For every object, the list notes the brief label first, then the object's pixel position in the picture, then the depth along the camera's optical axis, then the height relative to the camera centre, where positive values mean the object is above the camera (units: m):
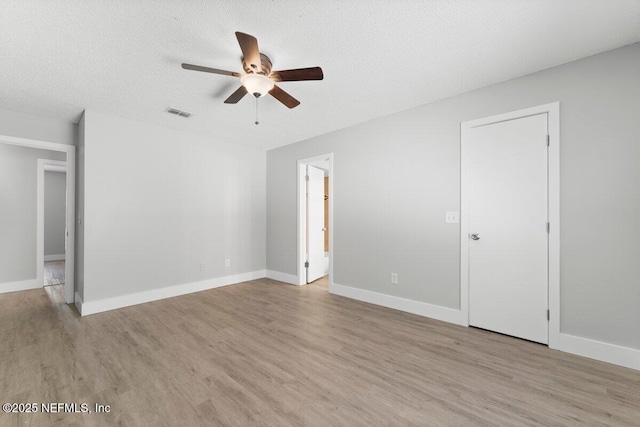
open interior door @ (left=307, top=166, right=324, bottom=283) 4.68 -0.18
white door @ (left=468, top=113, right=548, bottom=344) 2.45 -0.14
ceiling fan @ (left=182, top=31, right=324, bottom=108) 1.88 +1.11
